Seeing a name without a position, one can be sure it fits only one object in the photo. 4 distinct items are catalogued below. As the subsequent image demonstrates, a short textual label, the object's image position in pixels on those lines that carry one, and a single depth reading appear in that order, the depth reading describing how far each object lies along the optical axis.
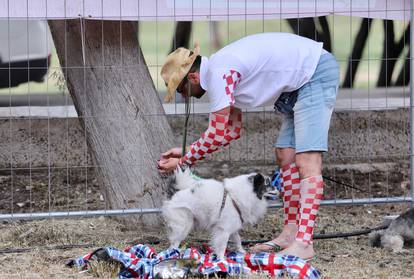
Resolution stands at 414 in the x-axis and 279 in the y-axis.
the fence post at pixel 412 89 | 11.60
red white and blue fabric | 8.84
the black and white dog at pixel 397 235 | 10.39
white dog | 9.64
